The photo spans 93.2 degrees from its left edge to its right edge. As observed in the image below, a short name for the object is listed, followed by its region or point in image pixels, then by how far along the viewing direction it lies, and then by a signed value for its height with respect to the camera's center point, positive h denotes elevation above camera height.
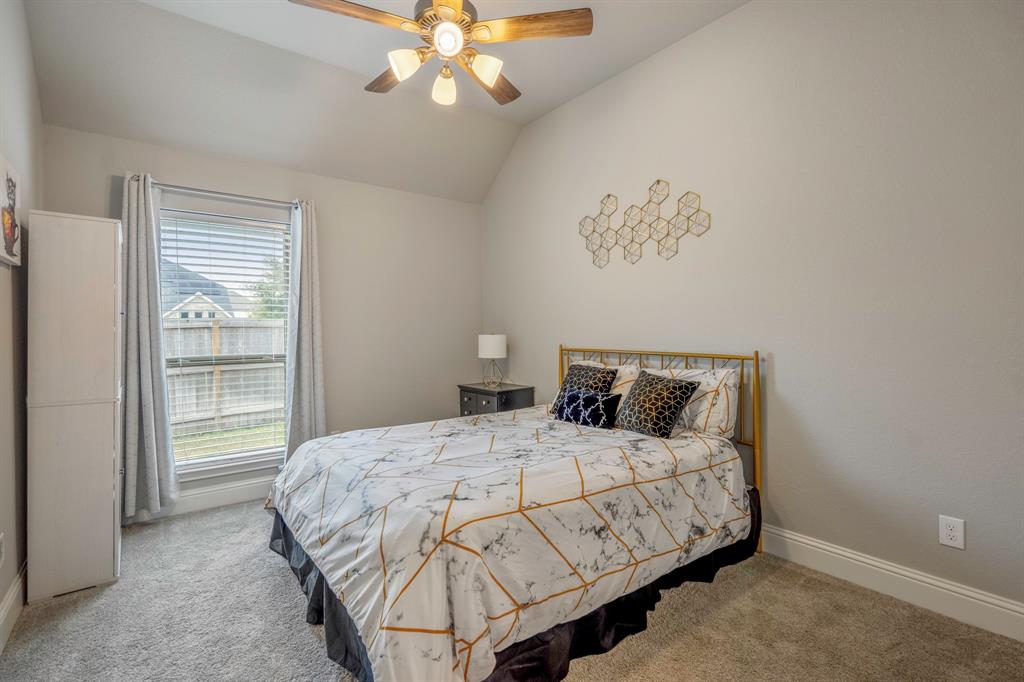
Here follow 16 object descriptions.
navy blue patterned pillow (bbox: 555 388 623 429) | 2.78 -0.40
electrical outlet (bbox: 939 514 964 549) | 2.03 -0.81
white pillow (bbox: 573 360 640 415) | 3.00 -0.24
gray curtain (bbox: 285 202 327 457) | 3.71 +0.01
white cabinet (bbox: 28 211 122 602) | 2.18 -0.28
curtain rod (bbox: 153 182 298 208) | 3.28 +1.06
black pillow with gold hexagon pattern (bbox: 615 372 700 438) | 2.54 -0.35
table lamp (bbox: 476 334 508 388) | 4.23 -0.04
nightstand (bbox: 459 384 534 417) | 4.00 -0.48
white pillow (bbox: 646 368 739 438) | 2.56 -0.36
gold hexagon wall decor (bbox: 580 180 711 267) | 3.00 +0.77
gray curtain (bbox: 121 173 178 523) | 3.04 -0.18
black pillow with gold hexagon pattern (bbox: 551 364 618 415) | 3.01 -0.25
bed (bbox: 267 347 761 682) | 1.41 -0.70
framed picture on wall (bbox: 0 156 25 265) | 1.89 +0.55
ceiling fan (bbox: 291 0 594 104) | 2.01 +1.36
